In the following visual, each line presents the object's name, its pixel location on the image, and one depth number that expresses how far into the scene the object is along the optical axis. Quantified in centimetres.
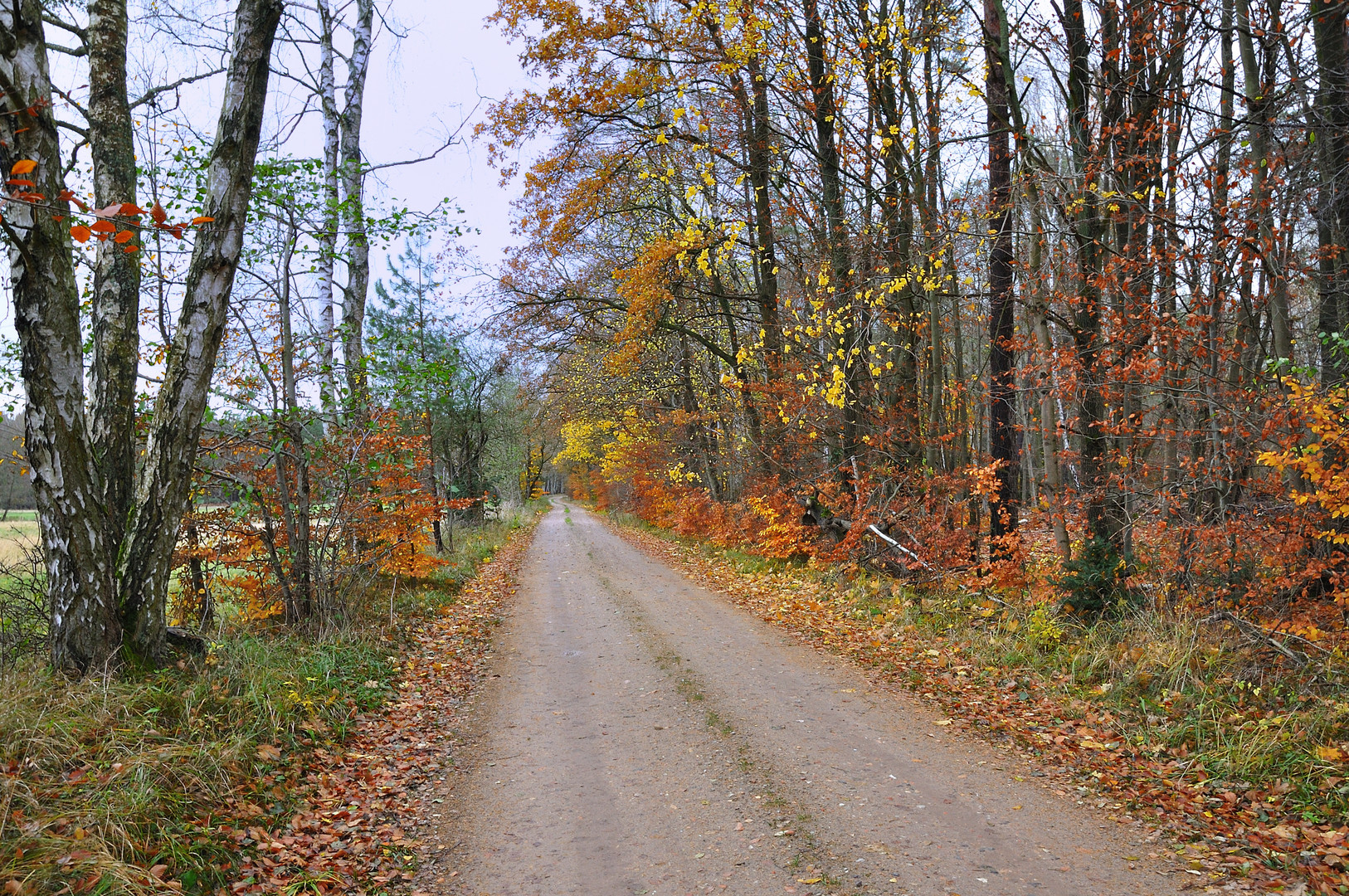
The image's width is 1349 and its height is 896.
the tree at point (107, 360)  490
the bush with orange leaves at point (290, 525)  768
